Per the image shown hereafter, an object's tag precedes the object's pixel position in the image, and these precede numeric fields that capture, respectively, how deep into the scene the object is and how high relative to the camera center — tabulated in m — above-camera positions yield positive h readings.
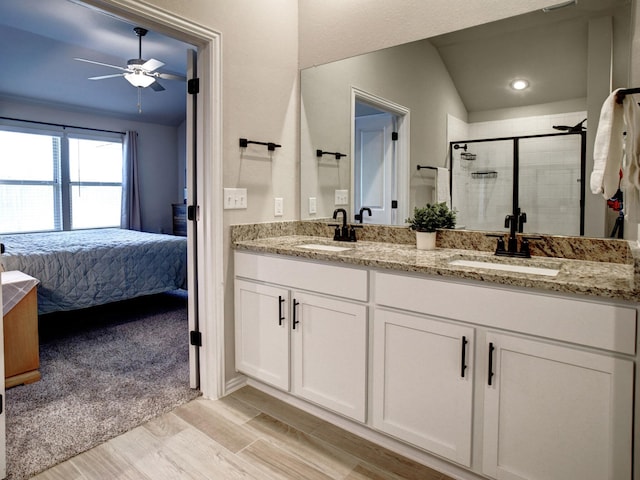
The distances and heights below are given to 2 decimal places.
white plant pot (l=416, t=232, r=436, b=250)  2.09 -0.10
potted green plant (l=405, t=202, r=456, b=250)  2.08 +0.00
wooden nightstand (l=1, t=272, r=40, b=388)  2.42 -0.70
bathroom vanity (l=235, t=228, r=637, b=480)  1.26 -0.48
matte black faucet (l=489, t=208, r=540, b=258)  1.83 -0.08
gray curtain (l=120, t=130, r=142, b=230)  6.46 +0.56
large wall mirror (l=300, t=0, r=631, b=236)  1.77 +0.53
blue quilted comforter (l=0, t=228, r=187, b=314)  3.17 -0.37
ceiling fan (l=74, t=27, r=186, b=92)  3.93 +1.42
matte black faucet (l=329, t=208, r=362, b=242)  2.45 -0.06
